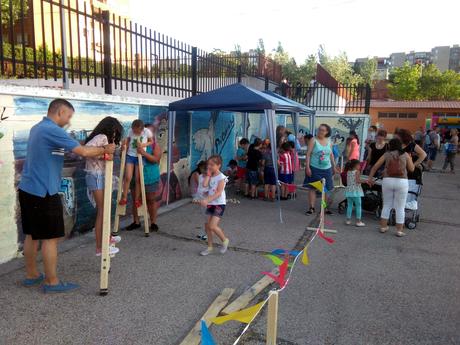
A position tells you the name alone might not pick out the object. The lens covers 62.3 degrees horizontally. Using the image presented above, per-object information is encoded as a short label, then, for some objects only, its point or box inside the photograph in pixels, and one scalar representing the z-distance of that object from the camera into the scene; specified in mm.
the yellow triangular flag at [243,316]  2066
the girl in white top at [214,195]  4750
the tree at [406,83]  50875
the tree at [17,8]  4688
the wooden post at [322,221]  5891
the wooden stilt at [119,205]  5150
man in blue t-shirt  3373
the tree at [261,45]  44731
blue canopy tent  6527
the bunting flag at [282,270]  3244
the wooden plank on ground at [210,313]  2932
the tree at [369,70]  61431
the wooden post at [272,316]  2080
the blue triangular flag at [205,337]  1777
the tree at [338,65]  43312
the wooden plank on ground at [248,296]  3449
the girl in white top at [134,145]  5480
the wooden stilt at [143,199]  5344
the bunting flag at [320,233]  5579
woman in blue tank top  6953
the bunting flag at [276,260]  3395
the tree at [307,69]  36406
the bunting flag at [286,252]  4890
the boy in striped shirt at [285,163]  8344
